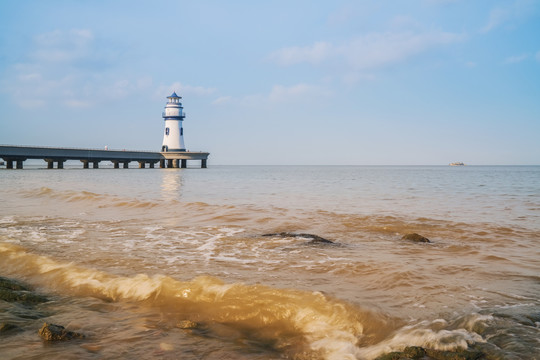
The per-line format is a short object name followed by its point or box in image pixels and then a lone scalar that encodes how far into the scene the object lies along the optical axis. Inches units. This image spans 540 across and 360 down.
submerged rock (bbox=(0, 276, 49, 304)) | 159.2
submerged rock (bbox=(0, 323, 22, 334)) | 128.1
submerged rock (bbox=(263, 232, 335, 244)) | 290.8
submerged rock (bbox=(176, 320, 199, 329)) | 138.5
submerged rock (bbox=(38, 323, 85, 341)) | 122.6
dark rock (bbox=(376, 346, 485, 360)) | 112.5
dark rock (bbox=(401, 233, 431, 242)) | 302.5
